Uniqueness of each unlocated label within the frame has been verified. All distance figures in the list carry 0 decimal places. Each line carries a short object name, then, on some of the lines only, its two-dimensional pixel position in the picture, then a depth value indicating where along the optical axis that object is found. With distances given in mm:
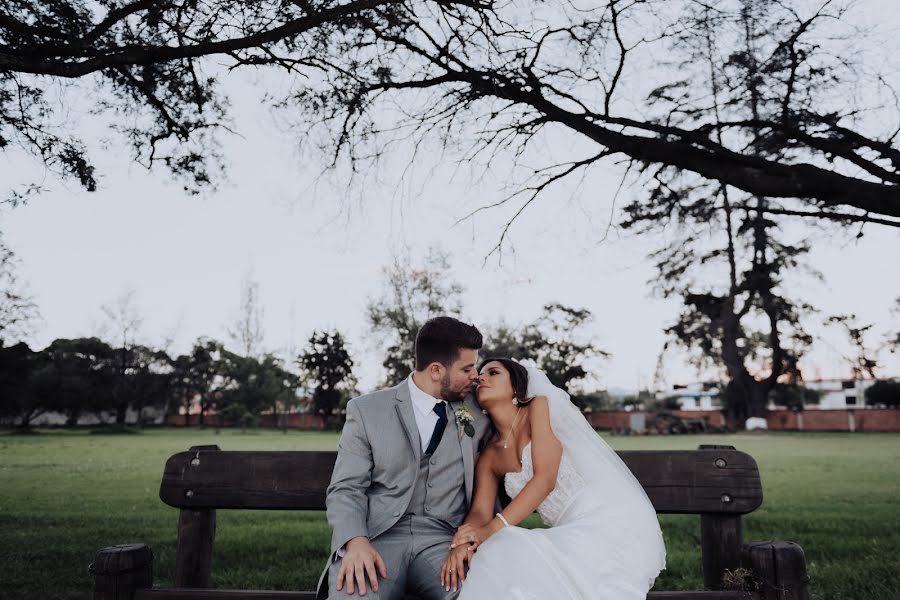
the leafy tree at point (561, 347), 56156
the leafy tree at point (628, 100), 5598
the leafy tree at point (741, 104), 5907
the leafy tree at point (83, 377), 42500
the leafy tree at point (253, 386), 52562
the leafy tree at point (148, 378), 47688
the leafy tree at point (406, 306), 41688
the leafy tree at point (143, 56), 4703
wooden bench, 2969
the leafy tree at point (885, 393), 50062
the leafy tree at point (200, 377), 54438
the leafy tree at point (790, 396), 53269
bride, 2488
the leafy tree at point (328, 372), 56344
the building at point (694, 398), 82688
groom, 2713
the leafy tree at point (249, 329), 52750
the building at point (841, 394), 81375
